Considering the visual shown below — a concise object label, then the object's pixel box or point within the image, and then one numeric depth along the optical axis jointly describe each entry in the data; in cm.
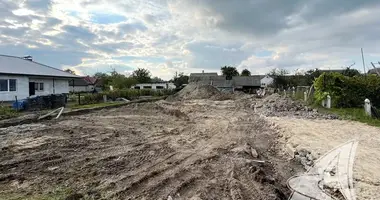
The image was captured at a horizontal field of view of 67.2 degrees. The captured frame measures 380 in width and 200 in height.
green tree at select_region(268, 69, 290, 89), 5786
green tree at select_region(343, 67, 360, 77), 3150
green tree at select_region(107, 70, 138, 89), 5141
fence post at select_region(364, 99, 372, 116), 1329
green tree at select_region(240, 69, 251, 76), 8665
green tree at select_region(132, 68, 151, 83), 6838
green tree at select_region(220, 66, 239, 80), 8380
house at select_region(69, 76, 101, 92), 5708
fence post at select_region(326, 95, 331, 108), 1703
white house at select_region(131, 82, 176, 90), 5992
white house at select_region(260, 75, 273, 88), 6719
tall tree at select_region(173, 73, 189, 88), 6750
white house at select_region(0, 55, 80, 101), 2064
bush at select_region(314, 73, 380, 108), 1598
